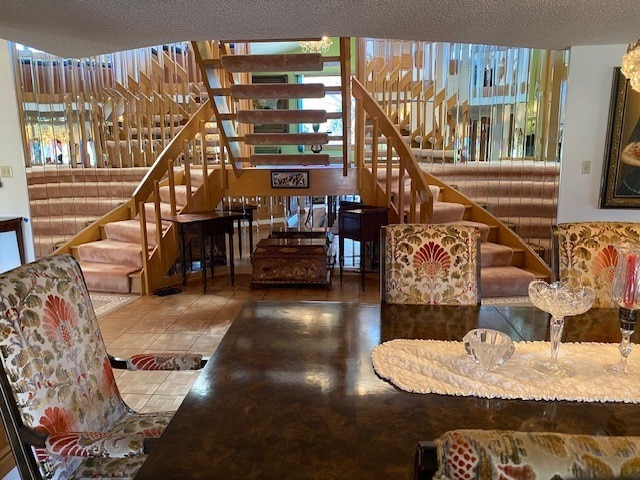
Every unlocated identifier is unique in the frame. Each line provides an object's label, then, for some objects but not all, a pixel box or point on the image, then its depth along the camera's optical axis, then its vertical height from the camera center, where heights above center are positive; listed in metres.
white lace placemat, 1.13 -0.57
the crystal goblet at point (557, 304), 1.26 -0.43
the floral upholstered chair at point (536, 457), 0.44 -0.29
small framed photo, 5.12 -0.27
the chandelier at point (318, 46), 7.89 +1.78
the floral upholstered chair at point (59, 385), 1.11 -0.59
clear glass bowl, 1.26 -0.52
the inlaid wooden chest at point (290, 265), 4.57 -1.07
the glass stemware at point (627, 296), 1.27 -0.39
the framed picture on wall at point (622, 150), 3.76 +0.00
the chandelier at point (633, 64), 1.98 +0.36
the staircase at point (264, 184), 4.29 -0.34
